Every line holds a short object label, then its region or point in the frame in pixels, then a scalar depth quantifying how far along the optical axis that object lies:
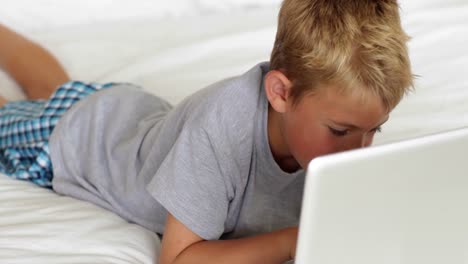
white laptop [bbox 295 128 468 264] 0.93
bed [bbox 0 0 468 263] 1.43
